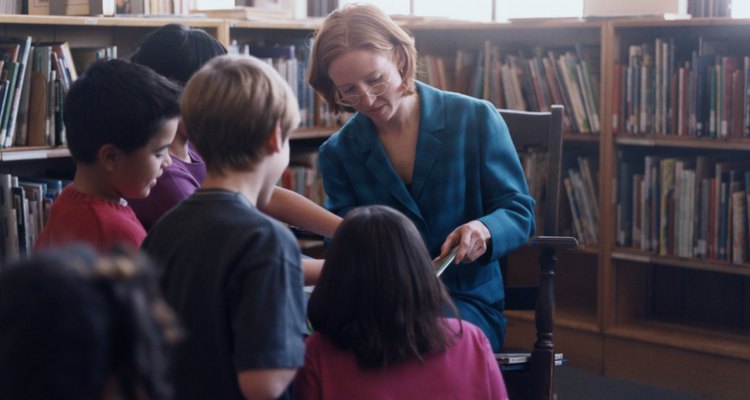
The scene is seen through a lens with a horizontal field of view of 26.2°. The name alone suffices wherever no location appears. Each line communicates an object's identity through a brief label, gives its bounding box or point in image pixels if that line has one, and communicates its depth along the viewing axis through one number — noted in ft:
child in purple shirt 9.69
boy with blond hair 7.18
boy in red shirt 9.07
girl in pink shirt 8.93
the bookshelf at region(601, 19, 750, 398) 13.81
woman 10.69
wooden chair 10.68
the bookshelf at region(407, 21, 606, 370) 14.73
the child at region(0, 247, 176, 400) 3.26
